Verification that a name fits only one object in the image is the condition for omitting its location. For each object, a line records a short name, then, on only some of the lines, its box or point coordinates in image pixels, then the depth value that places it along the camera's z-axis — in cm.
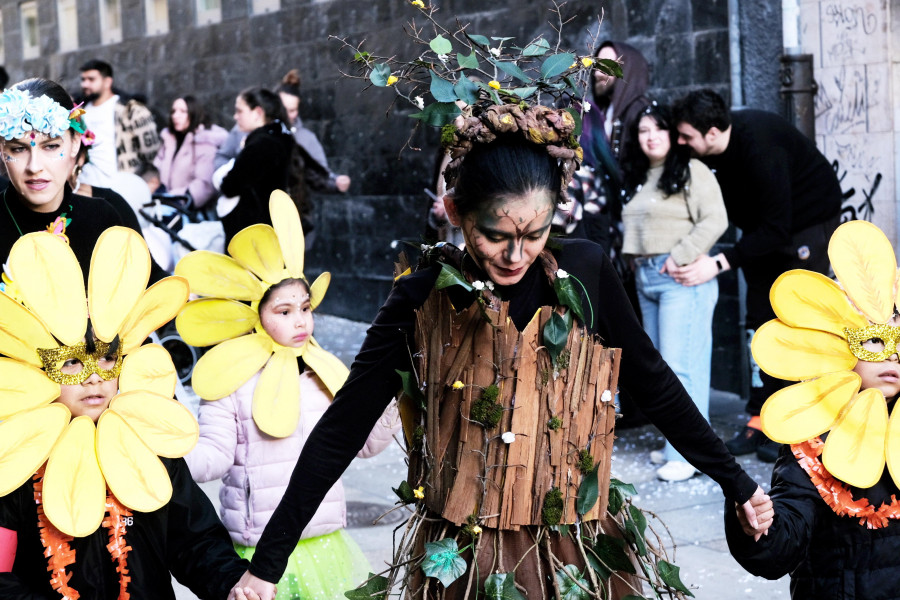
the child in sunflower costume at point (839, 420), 302
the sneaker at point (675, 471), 600
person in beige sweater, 607
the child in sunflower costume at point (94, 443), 281
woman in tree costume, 258
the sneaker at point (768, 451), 610
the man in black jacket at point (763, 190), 605
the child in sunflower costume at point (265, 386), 380
